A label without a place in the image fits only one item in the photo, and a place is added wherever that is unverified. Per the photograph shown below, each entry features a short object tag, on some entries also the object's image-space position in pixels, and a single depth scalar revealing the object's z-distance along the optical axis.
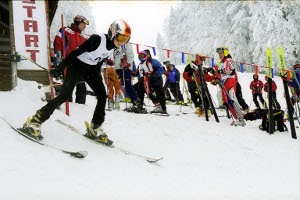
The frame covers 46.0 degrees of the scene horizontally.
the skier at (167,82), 15.20
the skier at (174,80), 14.80
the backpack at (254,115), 9.54
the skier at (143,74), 9.59
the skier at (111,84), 8.97
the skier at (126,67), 9.41
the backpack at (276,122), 8.24
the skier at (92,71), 4.56
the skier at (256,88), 15.03
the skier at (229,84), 8.54
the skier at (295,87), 9.41
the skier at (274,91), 11.80
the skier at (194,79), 10.17
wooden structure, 6.66
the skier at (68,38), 7.57
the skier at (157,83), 9.44
